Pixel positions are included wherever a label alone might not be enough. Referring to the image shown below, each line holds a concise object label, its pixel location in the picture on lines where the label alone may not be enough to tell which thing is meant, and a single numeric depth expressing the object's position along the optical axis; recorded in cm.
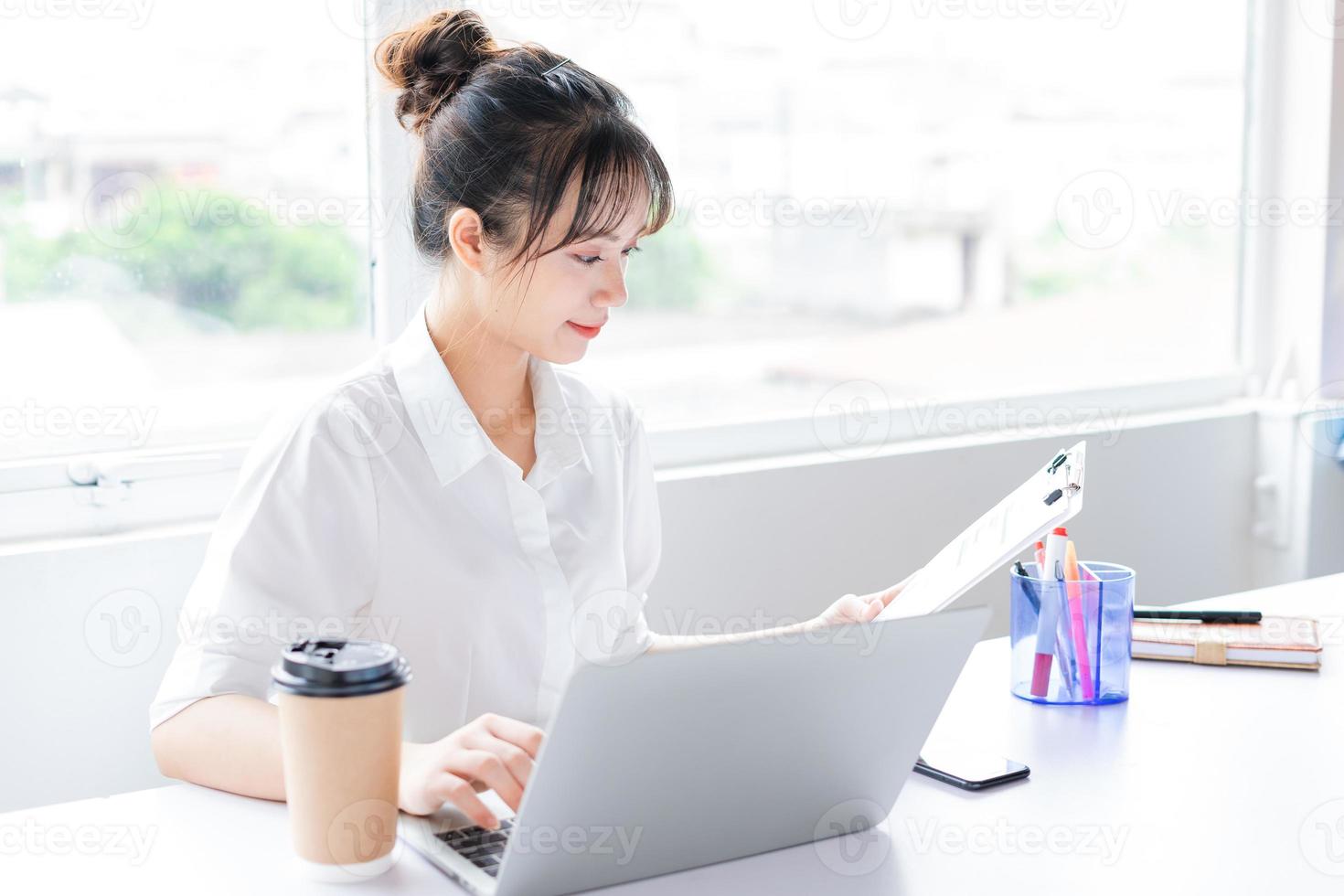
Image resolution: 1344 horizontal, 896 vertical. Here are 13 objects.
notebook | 142
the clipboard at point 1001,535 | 107
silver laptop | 83
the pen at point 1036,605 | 129
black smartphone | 109
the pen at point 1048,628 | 130
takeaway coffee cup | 86
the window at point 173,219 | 178
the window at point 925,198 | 236
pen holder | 129
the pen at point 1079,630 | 129
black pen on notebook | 150
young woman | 128
